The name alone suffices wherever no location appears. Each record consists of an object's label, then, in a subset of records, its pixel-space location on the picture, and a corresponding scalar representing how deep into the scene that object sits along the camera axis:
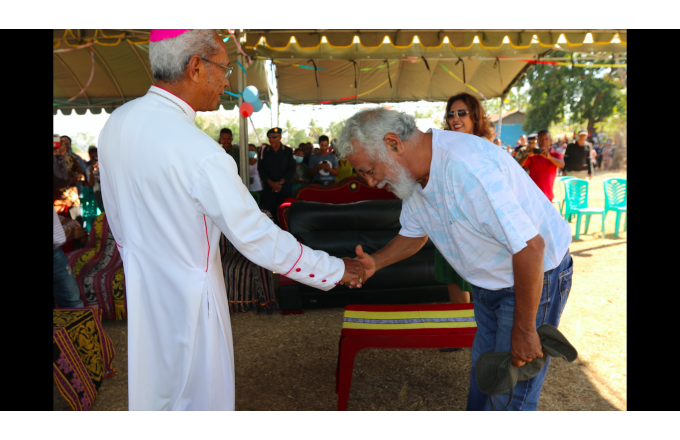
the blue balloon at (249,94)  5.93
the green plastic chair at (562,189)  7.82
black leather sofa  4.43
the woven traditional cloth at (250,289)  4.56
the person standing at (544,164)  6.32
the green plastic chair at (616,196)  7.77
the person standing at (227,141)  7.45
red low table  2.62
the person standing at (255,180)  8.02
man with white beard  1.44
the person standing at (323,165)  8.73
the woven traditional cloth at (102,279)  4.20
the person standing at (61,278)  3.27
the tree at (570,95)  25.84
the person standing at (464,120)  3.53
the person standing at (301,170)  7.84
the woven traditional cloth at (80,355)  2.63
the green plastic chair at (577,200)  7.62
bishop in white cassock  1.50
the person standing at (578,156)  9.54
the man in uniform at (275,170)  7.34
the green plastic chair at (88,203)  8.65
